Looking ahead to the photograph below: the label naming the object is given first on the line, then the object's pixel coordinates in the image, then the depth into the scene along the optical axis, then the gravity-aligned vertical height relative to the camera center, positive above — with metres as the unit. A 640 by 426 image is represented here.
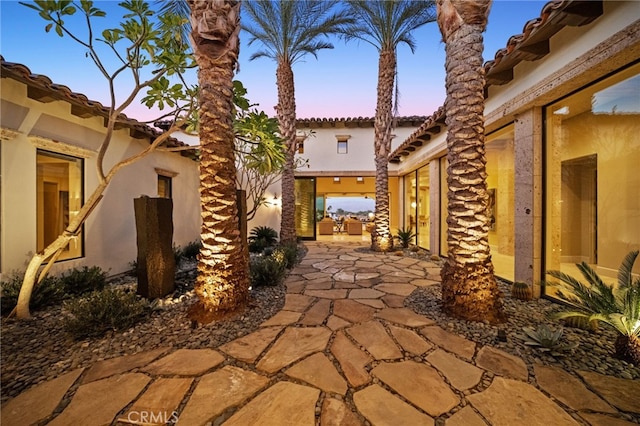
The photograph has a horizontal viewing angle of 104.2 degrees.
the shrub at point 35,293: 3.85 -1.30
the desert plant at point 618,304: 2.69 -1.08
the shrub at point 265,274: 5.19 -1.31
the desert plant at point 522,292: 4.50 -1.46
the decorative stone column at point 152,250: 4.44 -0.69
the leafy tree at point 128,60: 3.08 +2.18
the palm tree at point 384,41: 8.45 +6.19
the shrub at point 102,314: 3.09 -1.33
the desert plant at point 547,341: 2.78 -1.49
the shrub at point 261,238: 9.38 -1.11
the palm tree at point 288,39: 8.91 +6.52
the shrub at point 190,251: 8.15 -1.28
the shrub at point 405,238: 10.53 -1.12
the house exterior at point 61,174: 4.17 +0.84
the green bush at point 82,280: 4.57 -1.30
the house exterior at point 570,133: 3.38 +1.60
